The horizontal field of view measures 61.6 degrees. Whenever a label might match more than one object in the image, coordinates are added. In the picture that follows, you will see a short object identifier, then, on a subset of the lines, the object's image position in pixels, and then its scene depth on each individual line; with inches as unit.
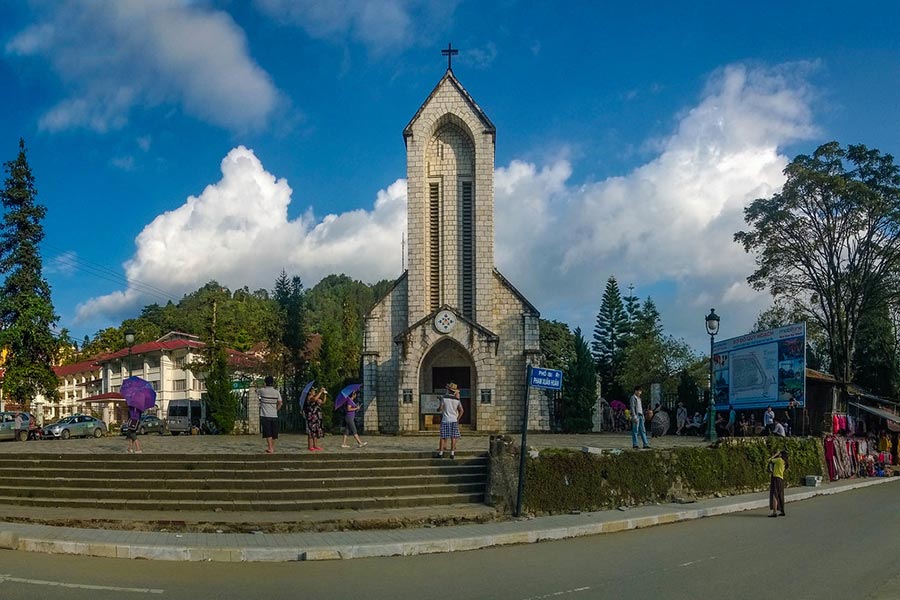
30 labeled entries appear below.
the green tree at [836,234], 1400.1
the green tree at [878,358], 1691.7
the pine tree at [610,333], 2792.8
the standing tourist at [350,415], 762.8
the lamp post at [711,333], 908.6
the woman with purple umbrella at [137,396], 809.5
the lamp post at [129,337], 1242.0
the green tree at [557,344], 2751.0
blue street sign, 565.3
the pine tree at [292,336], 1723.7
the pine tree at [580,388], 1408.7
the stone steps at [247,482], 566.3
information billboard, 975.6
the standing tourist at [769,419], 1051.2
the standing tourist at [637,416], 753.6
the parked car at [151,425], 1604.3
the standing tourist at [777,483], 625.0
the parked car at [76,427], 1390.5
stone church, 1205.7
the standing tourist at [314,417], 713.6
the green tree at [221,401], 1274.6
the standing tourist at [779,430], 927.0
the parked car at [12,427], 1327.3
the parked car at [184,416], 1508.0
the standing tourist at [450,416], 664.4
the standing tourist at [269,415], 671.1
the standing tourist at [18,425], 1334.9
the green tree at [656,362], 2139.5
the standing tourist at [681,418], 1257.4
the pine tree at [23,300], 1508.4
